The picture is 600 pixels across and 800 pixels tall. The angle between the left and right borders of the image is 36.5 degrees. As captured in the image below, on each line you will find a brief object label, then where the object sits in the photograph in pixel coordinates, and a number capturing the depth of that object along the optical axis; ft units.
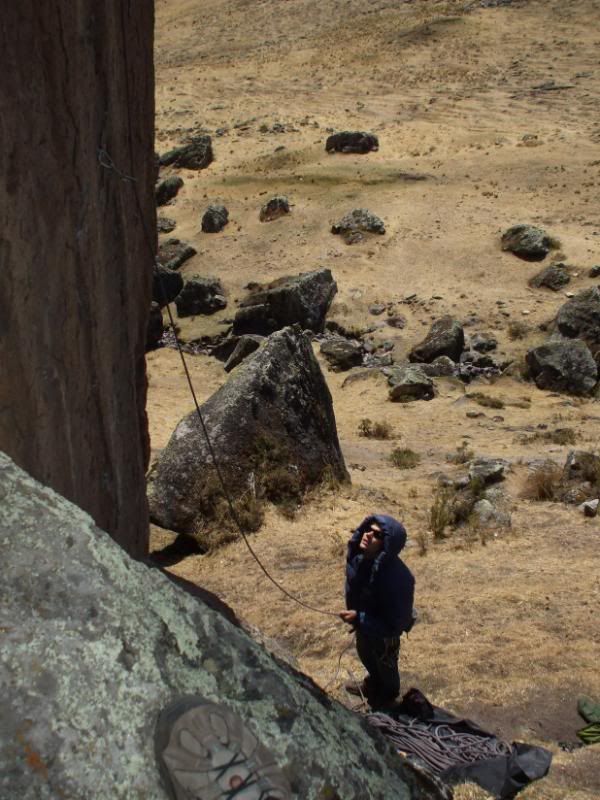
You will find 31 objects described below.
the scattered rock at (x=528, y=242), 65.92
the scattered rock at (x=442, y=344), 54.49
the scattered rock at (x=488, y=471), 31.60
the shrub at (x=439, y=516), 28.07
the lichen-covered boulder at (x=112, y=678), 7.61
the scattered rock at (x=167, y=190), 87.15
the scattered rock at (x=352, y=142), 91.15
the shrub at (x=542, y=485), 30.22
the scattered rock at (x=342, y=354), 55.06
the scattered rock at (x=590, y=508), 27.99
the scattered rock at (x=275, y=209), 77.15
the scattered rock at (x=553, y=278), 62.13
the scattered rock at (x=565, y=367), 48.93
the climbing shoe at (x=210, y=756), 7.71
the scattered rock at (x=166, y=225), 80.23
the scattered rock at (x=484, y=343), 55.62
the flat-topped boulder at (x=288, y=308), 58.80
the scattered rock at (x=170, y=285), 64.59
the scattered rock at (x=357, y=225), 71.92
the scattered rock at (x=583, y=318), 53.88
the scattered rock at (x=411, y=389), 47.78
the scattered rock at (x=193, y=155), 93.71
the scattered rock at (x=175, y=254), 72.38
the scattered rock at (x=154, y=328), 59.31
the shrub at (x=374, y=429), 41.71
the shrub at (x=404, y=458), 36.52
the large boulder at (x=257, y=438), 29.19
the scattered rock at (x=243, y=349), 53.57
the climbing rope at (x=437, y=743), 15.53
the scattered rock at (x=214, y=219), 77.20
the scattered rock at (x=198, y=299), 64.23
